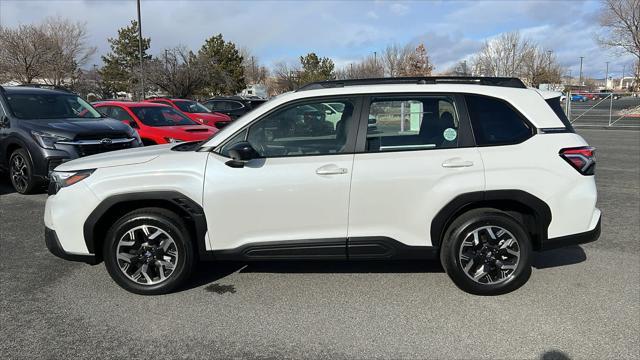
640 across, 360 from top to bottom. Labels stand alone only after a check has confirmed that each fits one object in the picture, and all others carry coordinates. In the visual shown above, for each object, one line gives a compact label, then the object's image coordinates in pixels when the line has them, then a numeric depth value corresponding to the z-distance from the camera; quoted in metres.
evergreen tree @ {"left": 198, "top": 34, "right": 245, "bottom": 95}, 40.59
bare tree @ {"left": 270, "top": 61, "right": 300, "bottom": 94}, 49.97
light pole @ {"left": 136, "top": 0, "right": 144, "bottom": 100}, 23.69
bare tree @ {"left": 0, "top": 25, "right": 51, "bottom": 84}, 33.72
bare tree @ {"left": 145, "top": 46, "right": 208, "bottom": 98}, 31.50
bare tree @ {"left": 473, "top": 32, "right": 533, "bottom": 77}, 43.22
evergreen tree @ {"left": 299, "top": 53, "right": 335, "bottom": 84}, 47.84
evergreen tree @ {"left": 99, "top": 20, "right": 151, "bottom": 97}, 51.91
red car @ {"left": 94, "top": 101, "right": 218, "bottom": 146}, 9.76
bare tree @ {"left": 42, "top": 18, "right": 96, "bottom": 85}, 36.47
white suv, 3.87
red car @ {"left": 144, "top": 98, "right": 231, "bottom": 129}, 13.86
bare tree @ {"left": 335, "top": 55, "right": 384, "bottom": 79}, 44.72
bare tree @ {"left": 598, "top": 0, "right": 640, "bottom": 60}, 33.19
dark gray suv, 7.50
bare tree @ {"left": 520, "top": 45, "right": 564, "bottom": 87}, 42.28
